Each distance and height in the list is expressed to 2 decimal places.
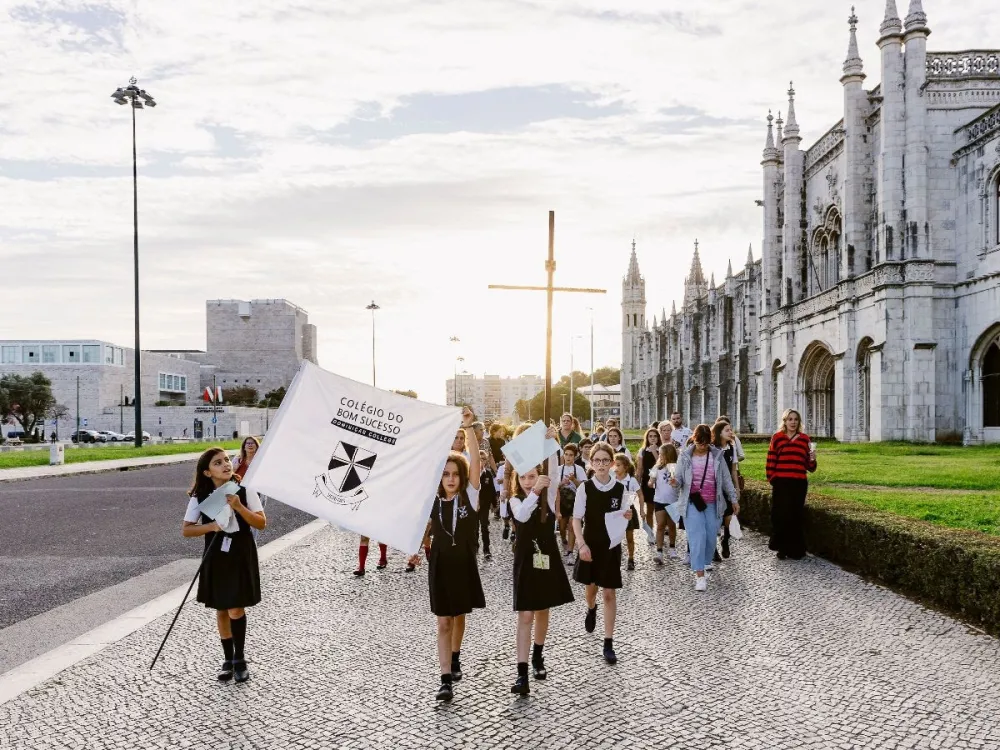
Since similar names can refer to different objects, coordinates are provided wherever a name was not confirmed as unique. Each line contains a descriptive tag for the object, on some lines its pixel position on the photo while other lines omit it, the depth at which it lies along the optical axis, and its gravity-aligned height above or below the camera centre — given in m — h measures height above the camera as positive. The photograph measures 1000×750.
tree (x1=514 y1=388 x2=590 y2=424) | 122.81 -1.29
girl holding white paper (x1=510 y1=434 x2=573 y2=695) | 6.03 -1.21
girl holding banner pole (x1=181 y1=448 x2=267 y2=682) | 6.07 -1.18
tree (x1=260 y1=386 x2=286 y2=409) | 130.43 +0.11
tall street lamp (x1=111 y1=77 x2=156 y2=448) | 42.00 +14.69
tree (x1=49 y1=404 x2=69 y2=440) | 93.08 -1.53
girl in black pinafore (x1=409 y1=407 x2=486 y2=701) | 5.80 -1.16
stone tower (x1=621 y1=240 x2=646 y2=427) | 97.88 +8.95
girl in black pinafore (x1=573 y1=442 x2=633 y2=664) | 6.82 -1.02
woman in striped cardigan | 11.09 -1.22
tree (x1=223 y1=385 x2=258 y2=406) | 139.50 +0.14
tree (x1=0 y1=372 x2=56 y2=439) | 81.44 +0.08
